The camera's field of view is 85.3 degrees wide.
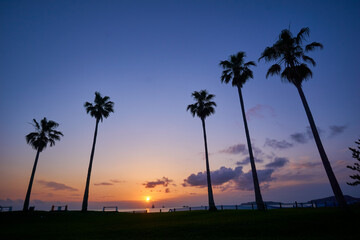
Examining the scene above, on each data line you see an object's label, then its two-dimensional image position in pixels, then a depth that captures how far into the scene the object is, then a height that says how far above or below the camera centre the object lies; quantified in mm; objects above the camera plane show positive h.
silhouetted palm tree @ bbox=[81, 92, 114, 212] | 40219 +19652
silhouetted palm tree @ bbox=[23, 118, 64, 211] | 37969 +14138
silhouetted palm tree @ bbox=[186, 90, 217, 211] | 38000 +18110
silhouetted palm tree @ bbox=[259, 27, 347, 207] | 20891 +14604
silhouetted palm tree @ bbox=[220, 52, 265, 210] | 30766 +19406
